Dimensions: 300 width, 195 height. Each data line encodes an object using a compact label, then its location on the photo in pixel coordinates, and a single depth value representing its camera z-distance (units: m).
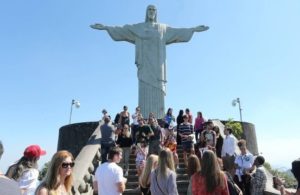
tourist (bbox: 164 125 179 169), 6.35
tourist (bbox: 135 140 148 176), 5.25
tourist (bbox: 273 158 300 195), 1.88
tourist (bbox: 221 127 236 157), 5.53
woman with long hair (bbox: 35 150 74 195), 1.94
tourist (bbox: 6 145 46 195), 2.47
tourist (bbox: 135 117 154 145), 6.41
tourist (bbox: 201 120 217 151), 5.74
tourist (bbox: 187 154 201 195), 3.14
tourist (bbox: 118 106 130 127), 7.52
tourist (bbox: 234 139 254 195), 4.57
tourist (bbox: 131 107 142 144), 7.38
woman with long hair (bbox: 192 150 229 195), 2.62
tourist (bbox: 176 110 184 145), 7.63
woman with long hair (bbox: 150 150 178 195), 3.08
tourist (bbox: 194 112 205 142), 7.63
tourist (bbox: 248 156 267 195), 4.05
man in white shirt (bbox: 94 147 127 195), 3.16
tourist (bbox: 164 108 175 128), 8.08
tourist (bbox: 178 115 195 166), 5.82
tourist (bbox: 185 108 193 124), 7.32
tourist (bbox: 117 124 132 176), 6.73
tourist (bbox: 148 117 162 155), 6.52
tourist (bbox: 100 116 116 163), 5.95
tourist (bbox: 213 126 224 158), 6.26
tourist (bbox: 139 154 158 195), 3.39
